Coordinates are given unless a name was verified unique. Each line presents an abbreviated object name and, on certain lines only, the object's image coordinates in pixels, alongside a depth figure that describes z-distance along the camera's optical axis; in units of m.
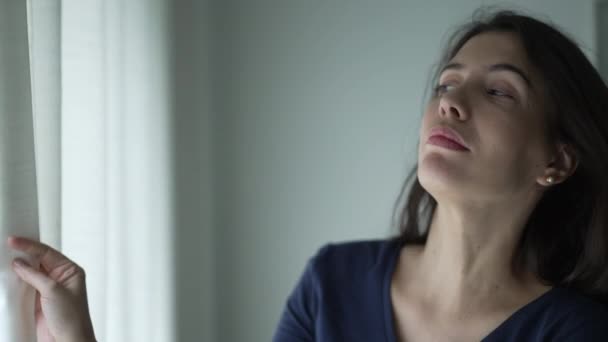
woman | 1.81
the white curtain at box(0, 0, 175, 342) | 1.66
